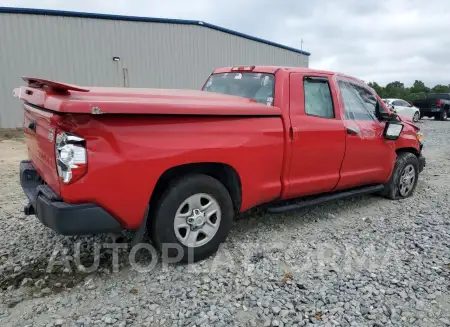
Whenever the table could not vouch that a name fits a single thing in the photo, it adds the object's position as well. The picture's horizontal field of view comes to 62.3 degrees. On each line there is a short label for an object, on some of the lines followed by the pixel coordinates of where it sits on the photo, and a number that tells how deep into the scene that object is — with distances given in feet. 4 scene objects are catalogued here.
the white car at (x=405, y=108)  69.69
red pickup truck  8.75
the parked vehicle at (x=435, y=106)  76.29
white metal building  42.60
